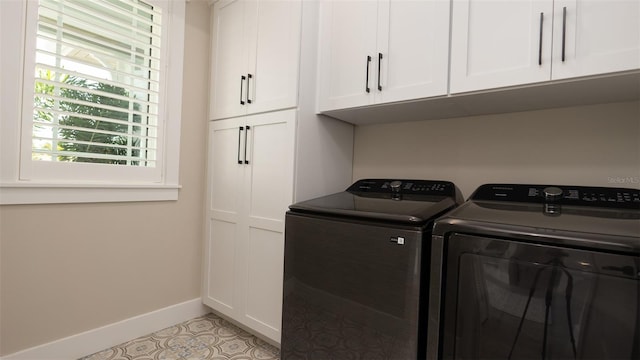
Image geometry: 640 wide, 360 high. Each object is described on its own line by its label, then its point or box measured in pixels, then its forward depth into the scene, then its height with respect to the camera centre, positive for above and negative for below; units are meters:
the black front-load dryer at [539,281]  0.78 -0.26
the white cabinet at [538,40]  0.95 +0.52
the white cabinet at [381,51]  1.29 +0.62
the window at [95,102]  1.49 +0.39
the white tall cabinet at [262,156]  1.63 +0.13
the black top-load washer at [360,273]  1.05 -0.36
